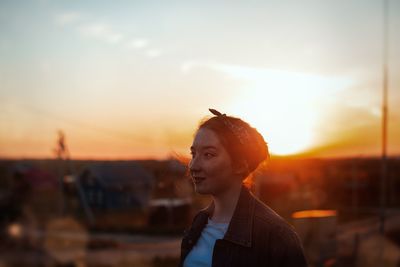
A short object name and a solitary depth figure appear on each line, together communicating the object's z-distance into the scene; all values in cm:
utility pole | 1926
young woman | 245
